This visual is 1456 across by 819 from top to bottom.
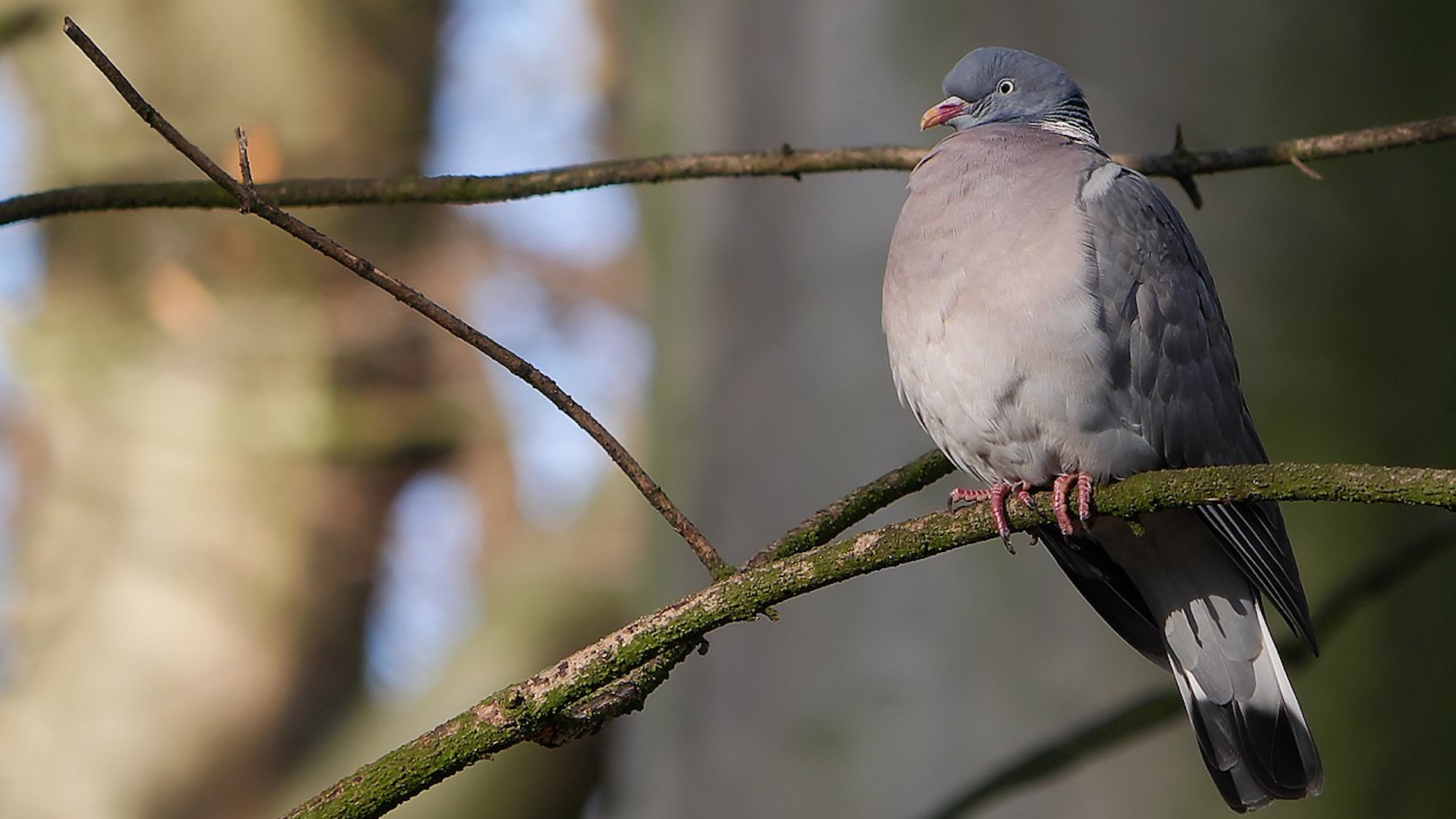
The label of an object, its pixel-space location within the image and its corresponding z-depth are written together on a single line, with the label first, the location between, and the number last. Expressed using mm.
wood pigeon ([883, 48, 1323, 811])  5098
